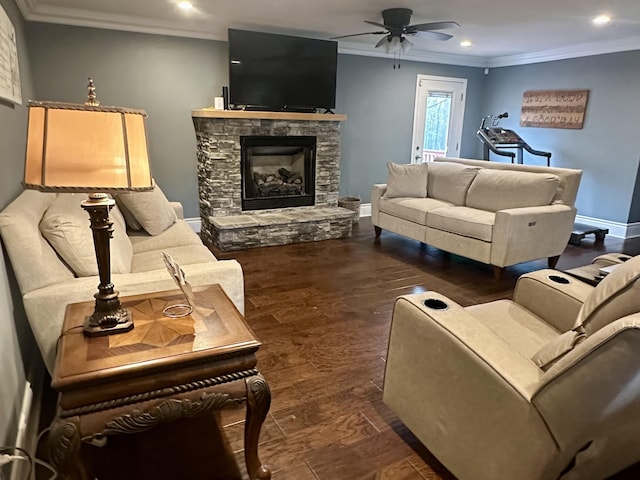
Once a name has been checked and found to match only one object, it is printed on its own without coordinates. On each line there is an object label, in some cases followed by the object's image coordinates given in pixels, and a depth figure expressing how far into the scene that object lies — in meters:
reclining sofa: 1.09
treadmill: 5.83
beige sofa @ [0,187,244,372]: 1.71
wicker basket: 5.44
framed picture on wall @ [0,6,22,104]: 2.31
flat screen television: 4.59
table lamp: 1.21
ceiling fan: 3.79
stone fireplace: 4.58
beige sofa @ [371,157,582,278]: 3.71
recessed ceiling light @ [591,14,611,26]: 3.98
